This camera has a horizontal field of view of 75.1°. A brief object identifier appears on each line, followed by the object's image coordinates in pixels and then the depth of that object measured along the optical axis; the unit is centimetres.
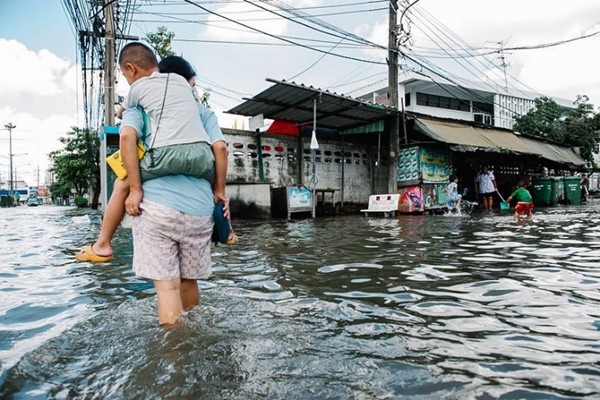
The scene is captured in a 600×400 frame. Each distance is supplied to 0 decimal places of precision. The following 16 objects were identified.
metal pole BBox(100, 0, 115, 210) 1376
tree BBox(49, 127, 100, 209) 3462
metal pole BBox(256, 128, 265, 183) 1345
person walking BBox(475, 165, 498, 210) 1611
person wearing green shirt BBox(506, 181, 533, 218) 1099
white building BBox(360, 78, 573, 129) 3081
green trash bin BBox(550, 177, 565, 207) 1820
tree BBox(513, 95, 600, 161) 2636
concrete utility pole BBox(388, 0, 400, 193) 1420
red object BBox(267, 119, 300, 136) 1387
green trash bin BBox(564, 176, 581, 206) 1902
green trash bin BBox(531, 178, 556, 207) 1828
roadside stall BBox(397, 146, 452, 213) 1414
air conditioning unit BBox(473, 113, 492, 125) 3318
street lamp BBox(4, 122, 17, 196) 5328
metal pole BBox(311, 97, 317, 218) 1171
